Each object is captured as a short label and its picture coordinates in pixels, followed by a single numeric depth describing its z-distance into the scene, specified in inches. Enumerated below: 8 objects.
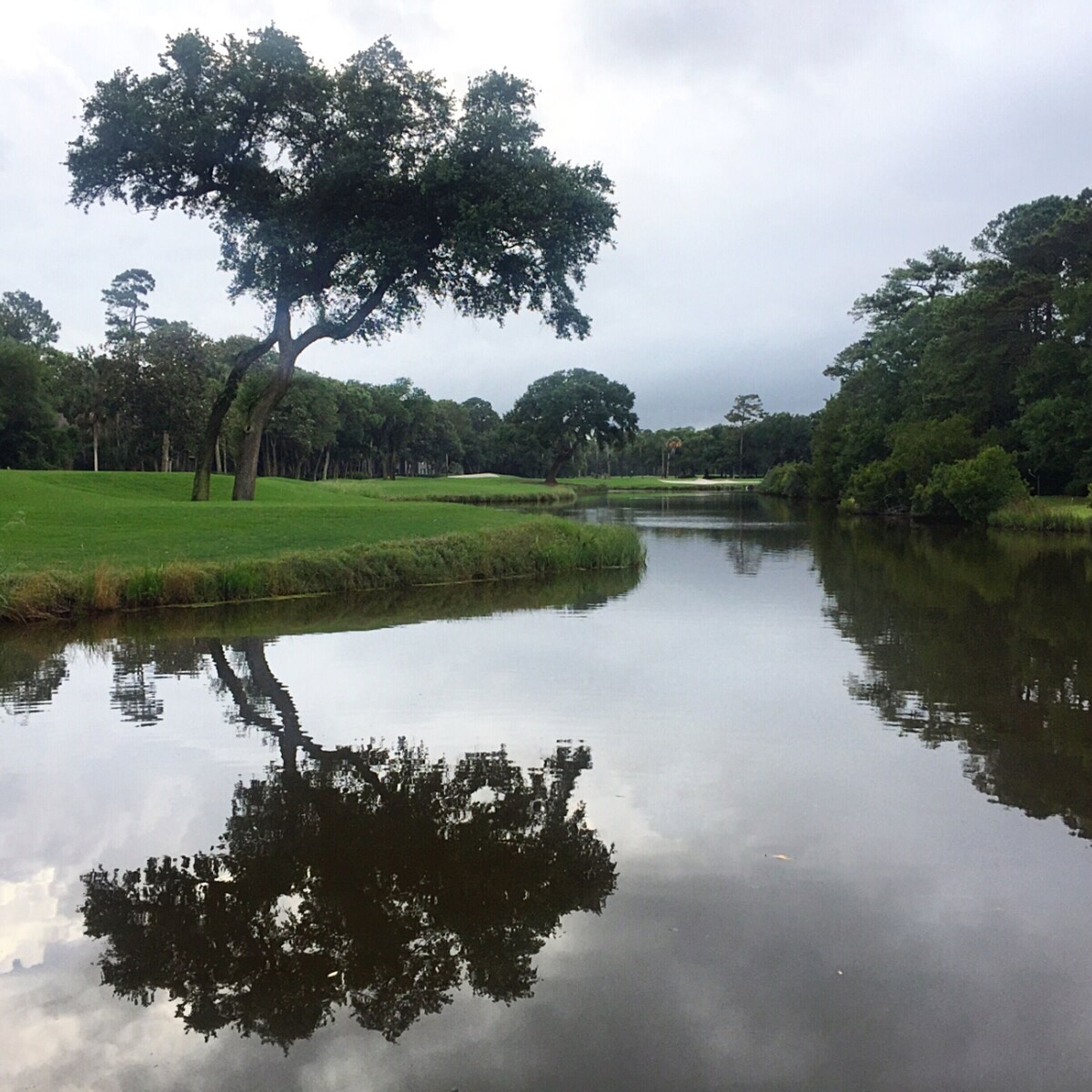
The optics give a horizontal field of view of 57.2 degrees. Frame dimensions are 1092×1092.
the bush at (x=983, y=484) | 1743.4
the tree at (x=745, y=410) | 6166.3
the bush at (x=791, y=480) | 3255.4
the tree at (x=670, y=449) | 6402.1
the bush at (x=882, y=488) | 2082.9
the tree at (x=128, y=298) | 3385.8
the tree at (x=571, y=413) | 3868.1
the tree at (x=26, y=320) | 3309.5
